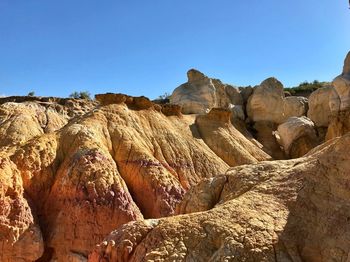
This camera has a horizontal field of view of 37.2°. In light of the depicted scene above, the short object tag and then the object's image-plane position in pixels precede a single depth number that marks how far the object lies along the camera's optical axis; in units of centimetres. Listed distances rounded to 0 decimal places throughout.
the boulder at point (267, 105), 3859
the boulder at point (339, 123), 2160
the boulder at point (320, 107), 3269
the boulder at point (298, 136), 3172
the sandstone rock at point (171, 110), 2952
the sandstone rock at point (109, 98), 2692
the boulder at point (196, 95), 3522
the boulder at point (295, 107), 4003
